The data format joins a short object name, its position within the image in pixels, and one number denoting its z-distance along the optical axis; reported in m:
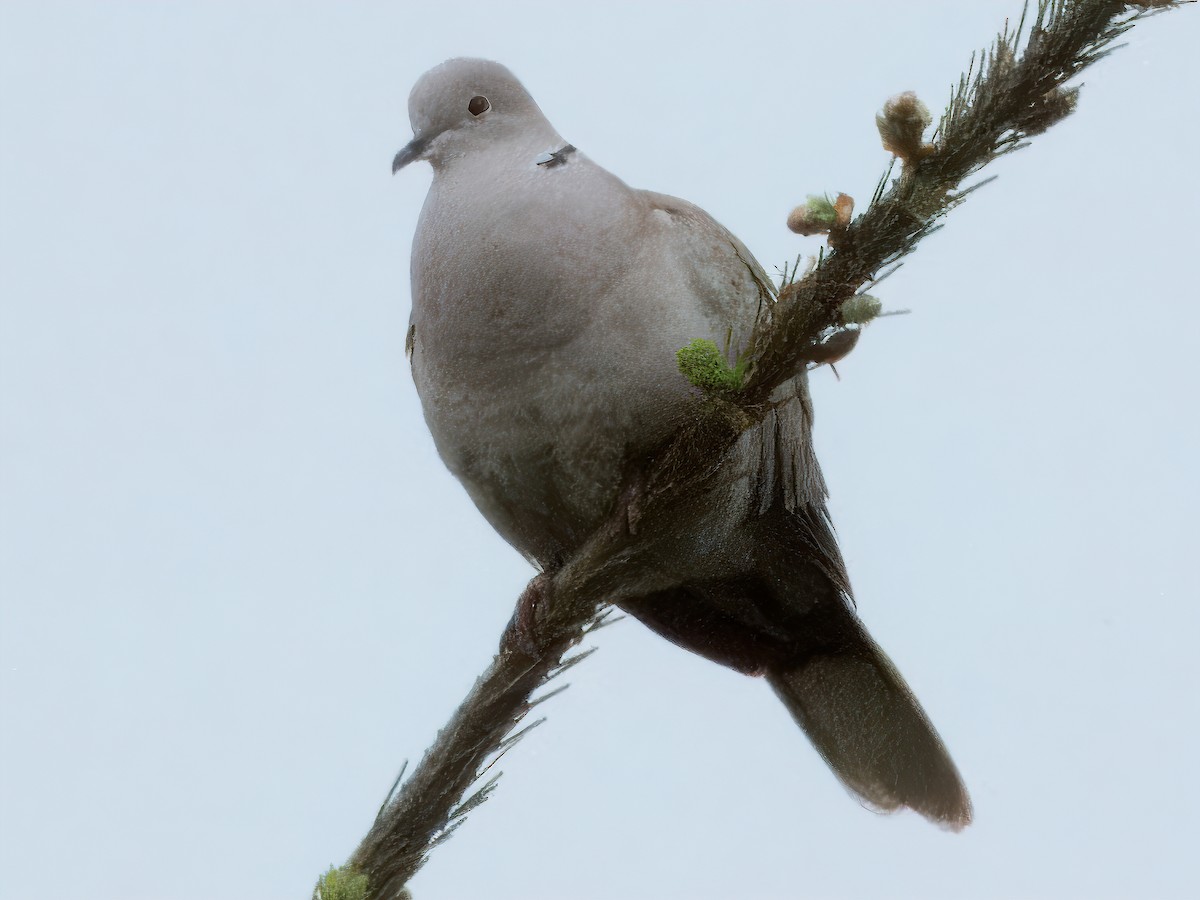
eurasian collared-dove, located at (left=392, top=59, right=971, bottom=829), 5.12
